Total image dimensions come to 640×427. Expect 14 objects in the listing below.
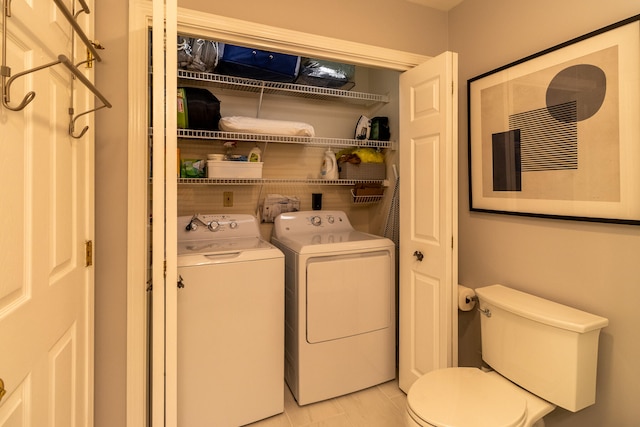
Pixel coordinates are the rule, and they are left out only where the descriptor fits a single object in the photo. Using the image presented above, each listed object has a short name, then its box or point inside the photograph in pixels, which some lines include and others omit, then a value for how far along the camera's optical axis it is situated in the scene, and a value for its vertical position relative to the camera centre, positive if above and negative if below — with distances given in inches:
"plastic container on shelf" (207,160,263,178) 85.6 +10.8
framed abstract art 48.0 +13.8
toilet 48.0 -28.9
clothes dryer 77.5 -27.5
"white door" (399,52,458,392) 67.4 -2.2
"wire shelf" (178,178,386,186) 85.9 +8.2
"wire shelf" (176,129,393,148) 82.3 +20.1
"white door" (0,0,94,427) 28.7 -2.6
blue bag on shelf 82.4 +39.0
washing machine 65.4 -27.8
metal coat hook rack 26.2 +12.2
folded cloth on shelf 84.4 +22.8
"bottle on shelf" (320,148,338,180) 104.0 +13.6
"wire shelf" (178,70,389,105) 82.1 +35.6
